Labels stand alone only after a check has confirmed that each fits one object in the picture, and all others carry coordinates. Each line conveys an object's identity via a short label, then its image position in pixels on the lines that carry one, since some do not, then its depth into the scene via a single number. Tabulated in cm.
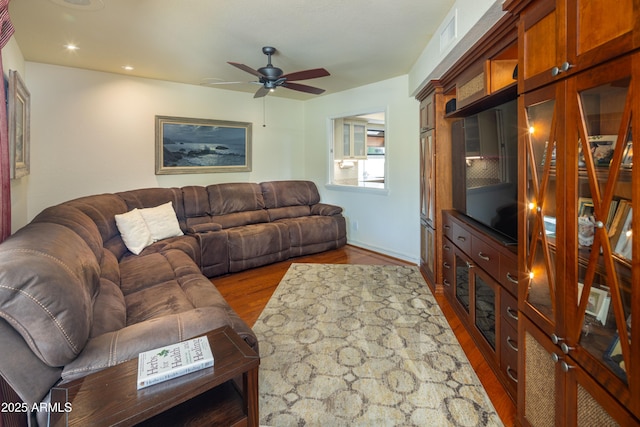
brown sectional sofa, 109
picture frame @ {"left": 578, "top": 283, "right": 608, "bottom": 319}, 105
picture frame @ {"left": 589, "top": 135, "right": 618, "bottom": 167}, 101
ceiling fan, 312
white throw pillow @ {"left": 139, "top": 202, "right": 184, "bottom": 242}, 367
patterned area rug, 173
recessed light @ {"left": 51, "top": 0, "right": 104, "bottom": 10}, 230
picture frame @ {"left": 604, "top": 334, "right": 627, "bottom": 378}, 95
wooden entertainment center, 94
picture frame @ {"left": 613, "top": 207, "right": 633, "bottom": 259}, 93
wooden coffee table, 98
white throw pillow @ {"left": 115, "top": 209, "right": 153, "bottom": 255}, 332
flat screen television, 198
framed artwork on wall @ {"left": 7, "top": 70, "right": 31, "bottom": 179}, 243
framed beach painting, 458
